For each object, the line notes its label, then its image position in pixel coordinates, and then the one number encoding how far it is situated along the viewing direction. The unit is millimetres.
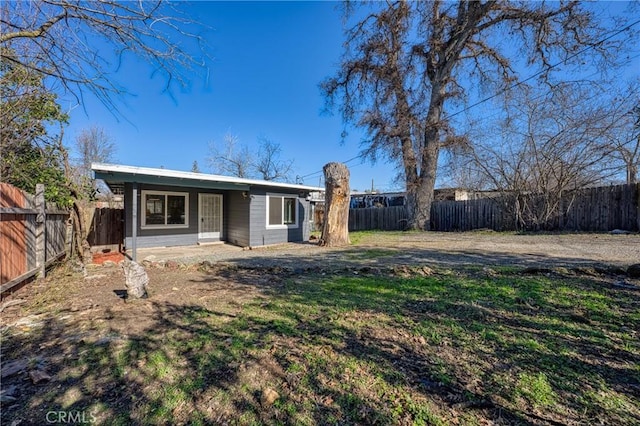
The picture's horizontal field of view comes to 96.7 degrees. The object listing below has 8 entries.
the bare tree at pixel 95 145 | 18417
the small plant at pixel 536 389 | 1830
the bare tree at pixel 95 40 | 2664
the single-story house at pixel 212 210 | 8805
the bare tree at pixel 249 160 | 25767
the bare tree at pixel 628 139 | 9562
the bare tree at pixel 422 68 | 12562
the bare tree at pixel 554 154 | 10391
